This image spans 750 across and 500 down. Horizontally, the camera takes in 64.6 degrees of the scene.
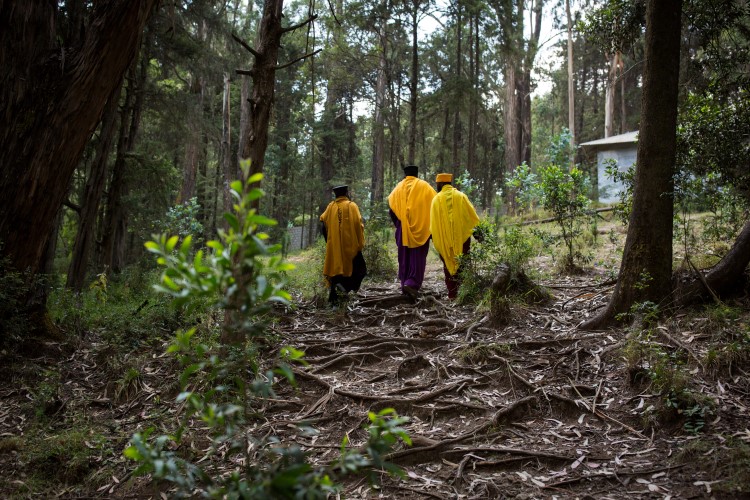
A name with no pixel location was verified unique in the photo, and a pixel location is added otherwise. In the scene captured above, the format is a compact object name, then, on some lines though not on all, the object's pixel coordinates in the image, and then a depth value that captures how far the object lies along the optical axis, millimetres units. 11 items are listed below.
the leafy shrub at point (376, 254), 11195
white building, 21453
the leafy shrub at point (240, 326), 1915
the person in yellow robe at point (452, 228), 9070
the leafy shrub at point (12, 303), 5680
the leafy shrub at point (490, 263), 7996
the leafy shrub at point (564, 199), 9578
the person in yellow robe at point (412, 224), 9359
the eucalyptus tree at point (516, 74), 16484
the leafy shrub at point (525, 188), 11912
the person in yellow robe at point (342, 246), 9016
